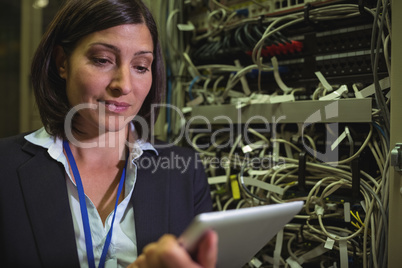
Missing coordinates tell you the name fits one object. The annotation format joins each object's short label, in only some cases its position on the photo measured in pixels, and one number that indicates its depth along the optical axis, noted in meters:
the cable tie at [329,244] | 0.86
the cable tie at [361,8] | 0.86
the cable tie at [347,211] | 0.86
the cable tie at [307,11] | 0.95
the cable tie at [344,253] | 0.85
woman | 0.81
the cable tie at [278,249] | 0.97
